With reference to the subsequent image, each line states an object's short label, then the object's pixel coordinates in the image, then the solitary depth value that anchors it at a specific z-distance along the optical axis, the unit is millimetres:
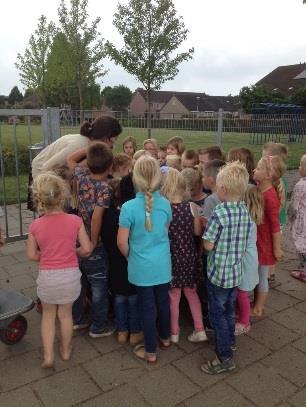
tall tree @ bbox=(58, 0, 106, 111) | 21641
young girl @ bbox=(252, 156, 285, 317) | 3307
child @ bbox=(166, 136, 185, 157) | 5012
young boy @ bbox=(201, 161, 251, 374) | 2684
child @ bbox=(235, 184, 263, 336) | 3049
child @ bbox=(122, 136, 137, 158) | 5398
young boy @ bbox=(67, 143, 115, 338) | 2920
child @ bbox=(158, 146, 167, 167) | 5204
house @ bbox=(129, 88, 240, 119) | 62469
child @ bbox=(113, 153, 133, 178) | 3410
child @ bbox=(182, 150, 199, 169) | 4223
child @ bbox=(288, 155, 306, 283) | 4289
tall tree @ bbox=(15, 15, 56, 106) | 33906
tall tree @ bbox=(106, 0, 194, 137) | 14508
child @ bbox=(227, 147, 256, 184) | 3611
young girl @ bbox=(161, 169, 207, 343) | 2910
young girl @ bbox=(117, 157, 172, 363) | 2664
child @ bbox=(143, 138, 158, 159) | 5180
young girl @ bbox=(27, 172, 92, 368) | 2639
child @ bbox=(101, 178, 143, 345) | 2996
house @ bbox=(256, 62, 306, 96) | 52878
